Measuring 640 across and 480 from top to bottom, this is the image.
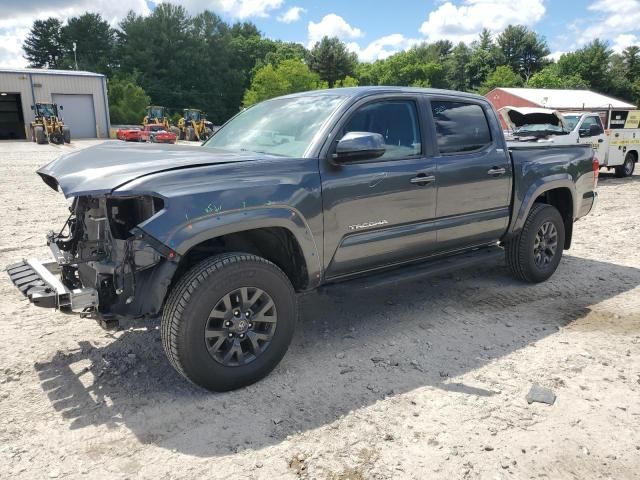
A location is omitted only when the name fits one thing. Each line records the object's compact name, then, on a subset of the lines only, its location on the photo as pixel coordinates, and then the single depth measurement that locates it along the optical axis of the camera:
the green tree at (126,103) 51.16
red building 26.12
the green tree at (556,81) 53.06
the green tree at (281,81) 51.62
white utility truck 12.73
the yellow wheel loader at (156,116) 38.78
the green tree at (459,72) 74.00
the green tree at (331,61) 73.94
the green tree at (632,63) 63.50
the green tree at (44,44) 76.62
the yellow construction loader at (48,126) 31.67
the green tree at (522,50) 76.25
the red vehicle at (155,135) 30.73
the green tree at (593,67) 62.03
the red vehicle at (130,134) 32.56
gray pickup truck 3.05
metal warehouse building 39.38
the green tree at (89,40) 69.50
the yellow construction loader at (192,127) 36.22
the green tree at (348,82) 57.14
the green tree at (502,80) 58.28
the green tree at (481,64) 72.50
